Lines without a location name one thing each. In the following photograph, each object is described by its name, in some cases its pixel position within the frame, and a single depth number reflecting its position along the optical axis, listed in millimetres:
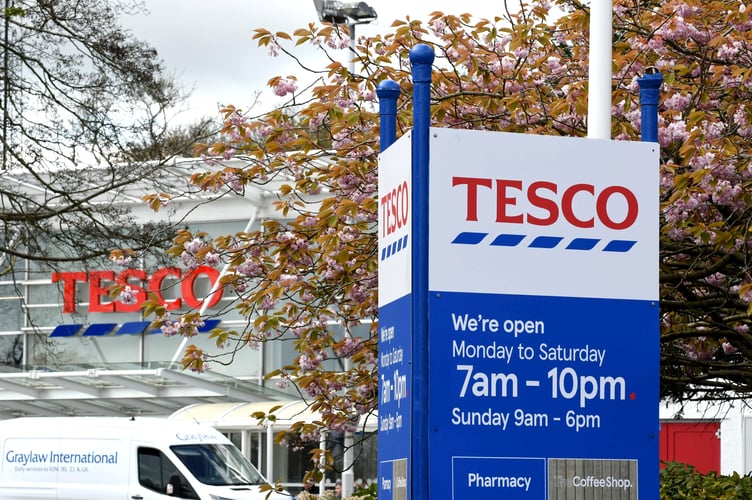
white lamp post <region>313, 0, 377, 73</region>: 25781
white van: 22156
